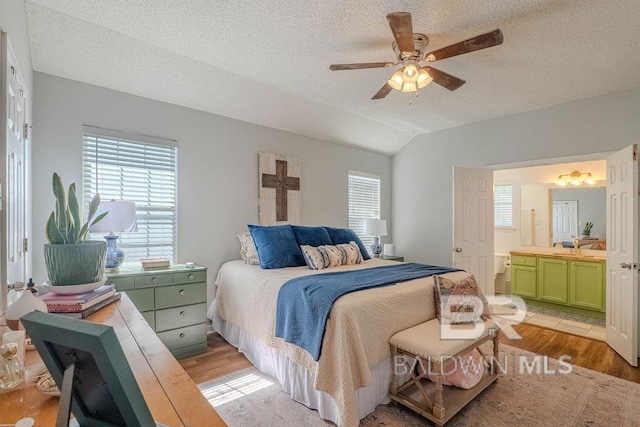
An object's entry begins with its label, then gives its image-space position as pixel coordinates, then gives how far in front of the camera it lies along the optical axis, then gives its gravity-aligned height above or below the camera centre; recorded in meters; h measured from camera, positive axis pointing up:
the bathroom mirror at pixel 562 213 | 4.65 +0.05
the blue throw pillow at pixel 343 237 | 3.84 -0.27
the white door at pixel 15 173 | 1.42 +0.21
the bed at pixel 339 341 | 1.98 -0.91
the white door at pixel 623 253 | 2.95 -0.37
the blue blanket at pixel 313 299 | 2.09 -0.61
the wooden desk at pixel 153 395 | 0.73 -0.47
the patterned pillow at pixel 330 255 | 3.22 -0.43
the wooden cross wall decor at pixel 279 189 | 4.02 +0.35
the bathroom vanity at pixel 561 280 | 4.31 -0.95
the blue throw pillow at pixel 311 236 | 3.58 -0.24
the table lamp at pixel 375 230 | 4.78 -0.22
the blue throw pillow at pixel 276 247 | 3.20 -0.34
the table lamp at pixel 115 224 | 2.56 -0.08
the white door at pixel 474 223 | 4.26 -0.10
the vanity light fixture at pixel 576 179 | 4.75 +0.58
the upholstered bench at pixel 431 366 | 1.99 -1.13
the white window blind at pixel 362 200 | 5.20 +0.26
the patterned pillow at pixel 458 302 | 2.46 -0.70
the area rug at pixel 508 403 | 2.10 -1.38
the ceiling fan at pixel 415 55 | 1.88 +1.10
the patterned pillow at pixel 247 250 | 3.41 -0.39
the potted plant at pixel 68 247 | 1.31 -0.14
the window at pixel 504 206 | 5.53 +0.18
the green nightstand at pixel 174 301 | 2.70 -0.80
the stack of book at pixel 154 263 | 2.90 -0.46
